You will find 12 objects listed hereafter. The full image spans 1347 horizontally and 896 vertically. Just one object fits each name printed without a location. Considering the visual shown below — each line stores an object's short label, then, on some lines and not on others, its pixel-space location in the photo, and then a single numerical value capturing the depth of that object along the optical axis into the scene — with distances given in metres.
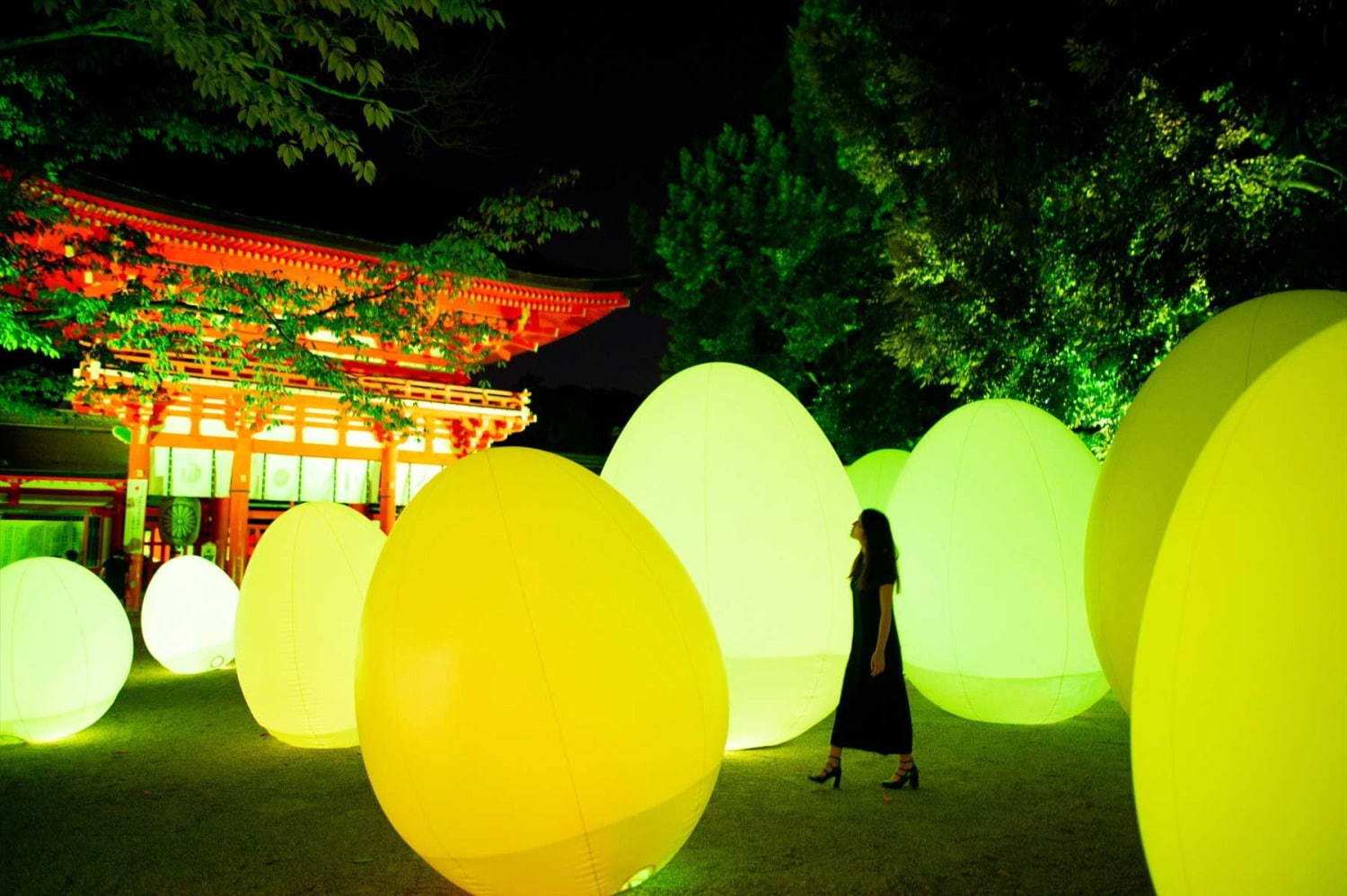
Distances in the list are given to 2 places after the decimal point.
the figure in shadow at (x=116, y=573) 14.49
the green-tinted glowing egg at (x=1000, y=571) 6.21
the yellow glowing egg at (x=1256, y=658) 1.86
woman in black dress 5.13
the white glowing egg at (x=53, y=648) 6.07
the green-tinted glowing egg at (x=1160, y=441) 4.93
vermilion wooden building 14.90
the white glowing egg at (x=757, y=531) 5.49
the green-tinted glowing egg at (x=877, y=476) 10.78
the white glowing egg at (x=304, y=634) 5.95
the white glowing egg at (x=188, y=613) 9.55
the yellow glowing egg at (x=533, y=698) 3.10
